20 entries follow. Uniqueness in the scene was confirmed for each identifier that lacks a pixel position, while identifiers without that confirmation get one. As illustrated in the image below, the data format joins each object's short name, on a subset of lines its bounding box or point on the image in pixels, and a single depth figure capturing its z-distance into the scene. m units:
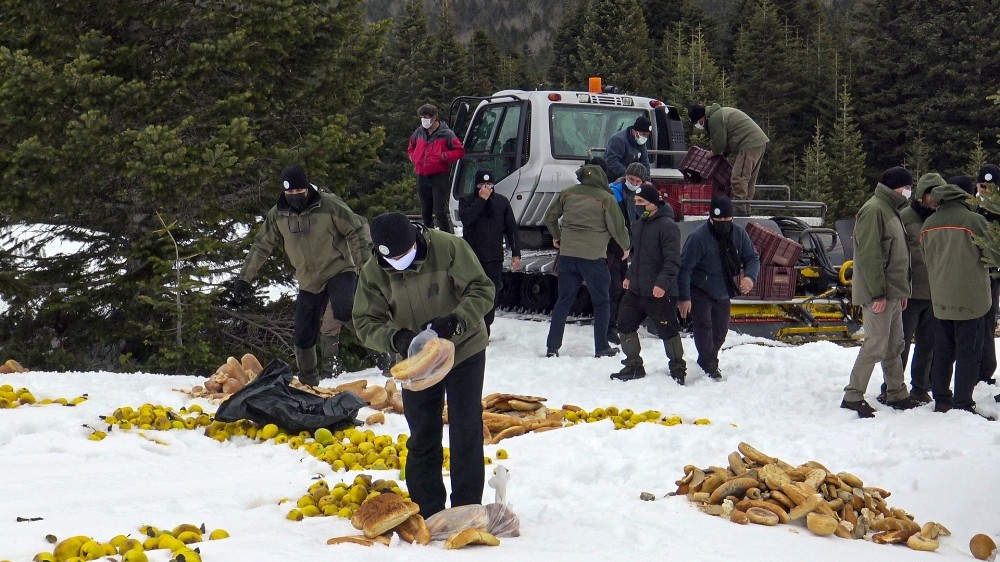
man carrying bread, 4.75
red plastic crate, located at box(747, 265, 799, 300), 11.00
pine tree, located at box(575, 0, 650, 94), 46.53
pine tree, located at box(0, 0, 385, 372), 10.00
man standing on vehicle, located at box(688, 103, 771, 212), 10.98
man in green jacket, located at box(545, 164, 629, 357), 10.05
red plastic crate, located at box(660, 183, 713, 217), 12.02
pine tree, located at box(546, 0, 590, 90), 54.34
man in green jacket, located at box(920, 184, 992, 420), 7.27
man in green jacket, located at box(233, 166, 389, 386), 8.11
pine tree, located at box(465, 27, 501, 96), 52.03
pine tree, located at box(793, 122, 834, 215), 32.50
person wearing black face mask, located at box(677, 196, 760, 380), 8.96
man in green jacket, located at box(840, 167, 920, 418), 7.43
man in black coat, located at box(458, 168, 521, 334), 10.67
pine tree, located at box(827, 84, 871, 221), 34.34
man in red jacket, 11.44
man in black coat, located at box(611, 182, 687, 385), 8.91
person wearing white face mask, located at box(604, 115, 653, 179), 11.10
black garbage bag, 7.08
